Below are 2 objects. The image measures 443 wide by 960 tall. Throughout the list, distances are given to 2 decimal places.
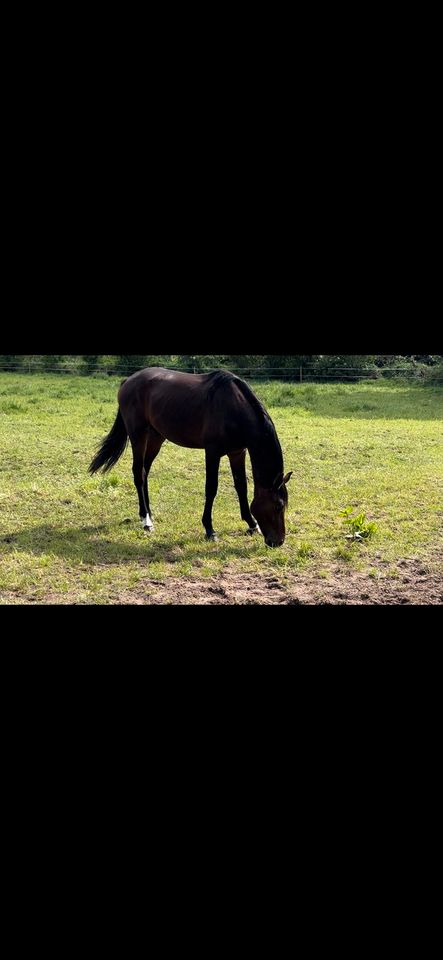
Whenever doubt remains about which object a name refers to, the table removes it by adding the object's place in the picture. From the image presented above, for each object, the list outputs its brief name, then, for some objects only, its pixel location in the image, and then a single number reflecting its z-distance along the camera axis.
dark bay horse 6.12
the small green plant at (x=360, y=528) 6.53
